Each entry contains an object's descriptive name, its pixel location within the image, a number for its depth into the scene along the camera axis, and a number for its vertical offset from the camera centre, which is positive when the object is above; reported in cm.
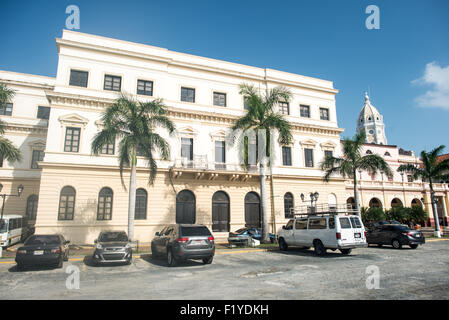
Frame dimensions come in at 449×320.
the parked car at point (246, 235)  2033 -180
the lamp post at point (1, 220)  1892 -50
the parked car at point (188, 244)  1211 -139
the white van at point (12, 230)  1864 -124
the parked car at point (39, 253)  1145 -165
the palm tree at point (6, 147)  1837 +420
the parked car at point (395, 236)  1778 -166
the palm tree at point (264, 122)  2133 +670
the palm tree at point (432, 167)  2800 +421
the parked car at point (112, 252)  1234 -172
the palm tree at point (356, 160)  2458 +429
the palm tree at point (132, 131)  1806 +514
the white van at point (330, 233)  1422 -115
